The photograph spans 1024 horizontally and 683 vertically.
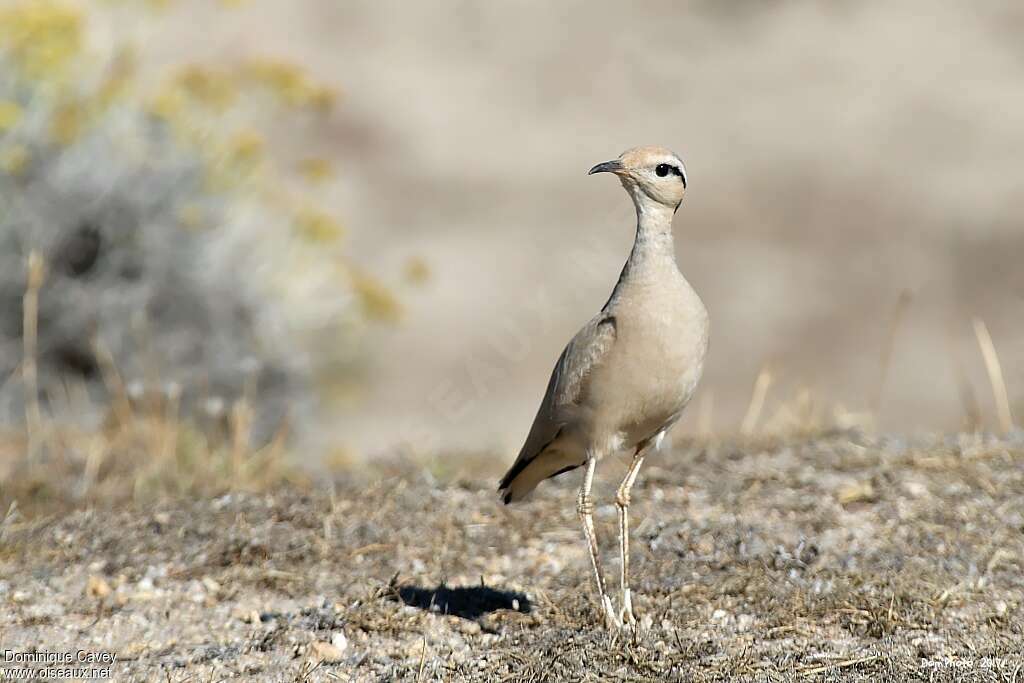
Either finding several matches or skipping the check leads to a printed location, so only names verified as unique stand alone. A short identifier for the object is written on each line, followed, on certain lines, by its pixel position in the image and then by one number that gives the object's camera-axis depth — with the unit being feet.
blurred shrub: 54.08
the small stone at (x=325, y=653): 26.68
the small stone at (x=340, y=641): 27.20
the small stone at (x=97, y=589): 31.68
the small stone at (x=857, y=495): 36.76
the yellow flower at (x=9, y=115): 50.88
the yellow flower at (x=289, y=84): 55.67
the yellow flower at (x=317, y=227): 59.26
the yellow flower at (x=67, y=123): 55.26
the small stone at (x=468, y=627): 28.14
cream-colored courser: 26.71
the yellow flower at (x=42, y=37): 52.54
